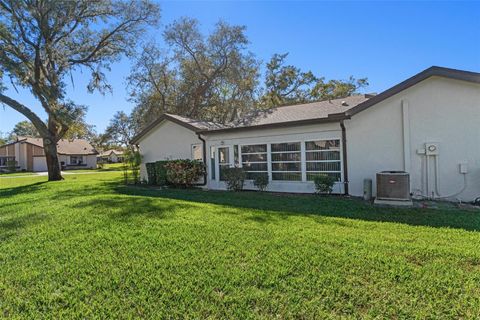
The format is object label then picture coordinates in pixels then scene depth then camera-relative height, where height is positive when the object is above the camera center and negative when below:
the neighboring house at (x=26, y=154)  41.25 +1.83
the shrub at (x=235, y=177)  11.51 -0.66
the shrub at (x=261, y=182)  10.91 -0.84
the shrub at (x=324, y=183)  9.36 -0.81
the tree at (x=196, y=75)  23.23 +7.88
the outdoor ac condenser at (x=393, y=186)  7.77 -0.81
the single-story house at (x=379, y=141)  7.93 +0.63
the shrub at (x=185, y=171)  13.01 -0.40
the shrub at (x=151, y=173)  14.74 -0.52
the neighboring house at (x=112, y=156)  70.07 +2.17
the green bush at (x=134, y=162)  15.88 +0.12
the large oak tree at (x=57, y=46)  16.66 +8.22
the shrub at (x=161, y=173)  13.92 -0.50
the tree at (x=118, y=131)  43.06 +5.24
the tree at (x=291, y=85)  30.05 +8.23
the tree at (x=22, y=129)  71.31 +9.87
